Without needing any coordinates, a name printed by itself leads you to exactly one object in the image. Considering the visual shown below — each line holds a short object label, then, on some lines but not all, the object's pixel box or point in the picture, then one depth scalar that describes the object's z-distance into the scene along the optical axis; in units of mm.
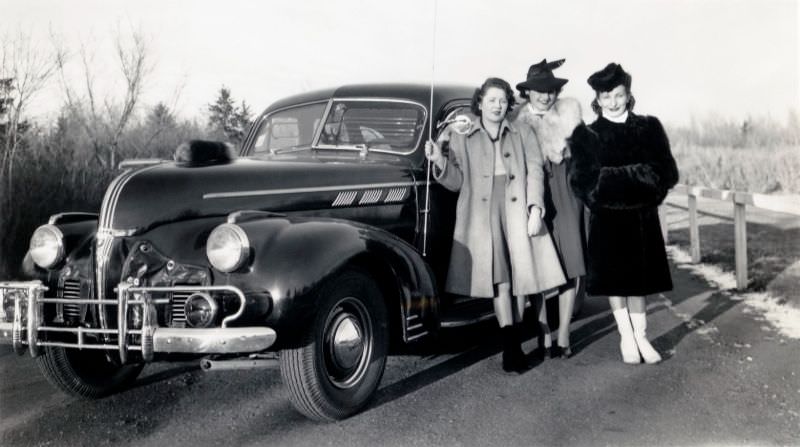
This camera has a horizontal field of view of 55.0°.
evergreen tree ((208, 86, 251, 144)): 16422
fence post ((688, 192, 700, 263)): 8984
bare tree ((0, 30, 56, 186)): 7691
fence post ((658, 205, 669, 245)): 10227
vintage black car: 3531
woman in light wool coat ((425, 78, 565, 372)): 4758
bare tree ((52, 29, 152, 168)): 11156
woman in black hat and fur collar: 5070
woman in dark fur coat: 4762
